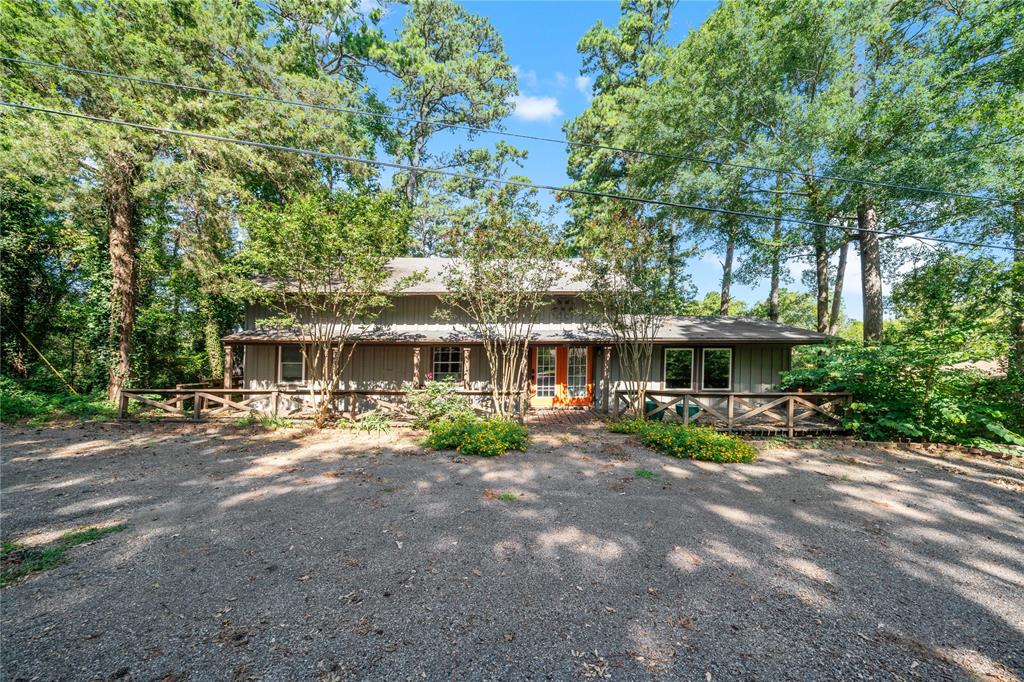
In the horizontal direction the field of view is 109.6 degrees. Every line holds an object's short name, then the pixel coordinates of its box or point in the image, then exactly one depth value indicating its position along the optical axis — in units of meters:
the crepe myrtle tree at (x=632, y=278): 9.60
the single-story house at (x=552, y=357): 12.06
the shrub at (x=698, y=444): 6.99
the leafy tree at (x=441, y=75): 19.64
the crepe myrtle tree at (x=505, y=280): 9.65
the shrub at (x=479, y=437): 7.21
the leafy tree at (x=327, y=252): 8.60
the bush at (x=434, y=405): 9.54
